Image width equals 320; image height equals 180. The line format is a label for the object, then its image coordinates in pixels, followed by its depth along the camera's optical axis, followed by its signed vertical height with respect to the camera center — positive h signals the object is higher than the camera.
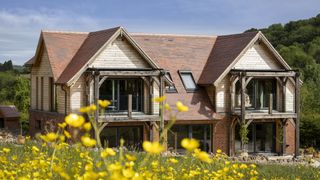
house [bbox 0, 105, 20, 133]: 36.88 -1.70
